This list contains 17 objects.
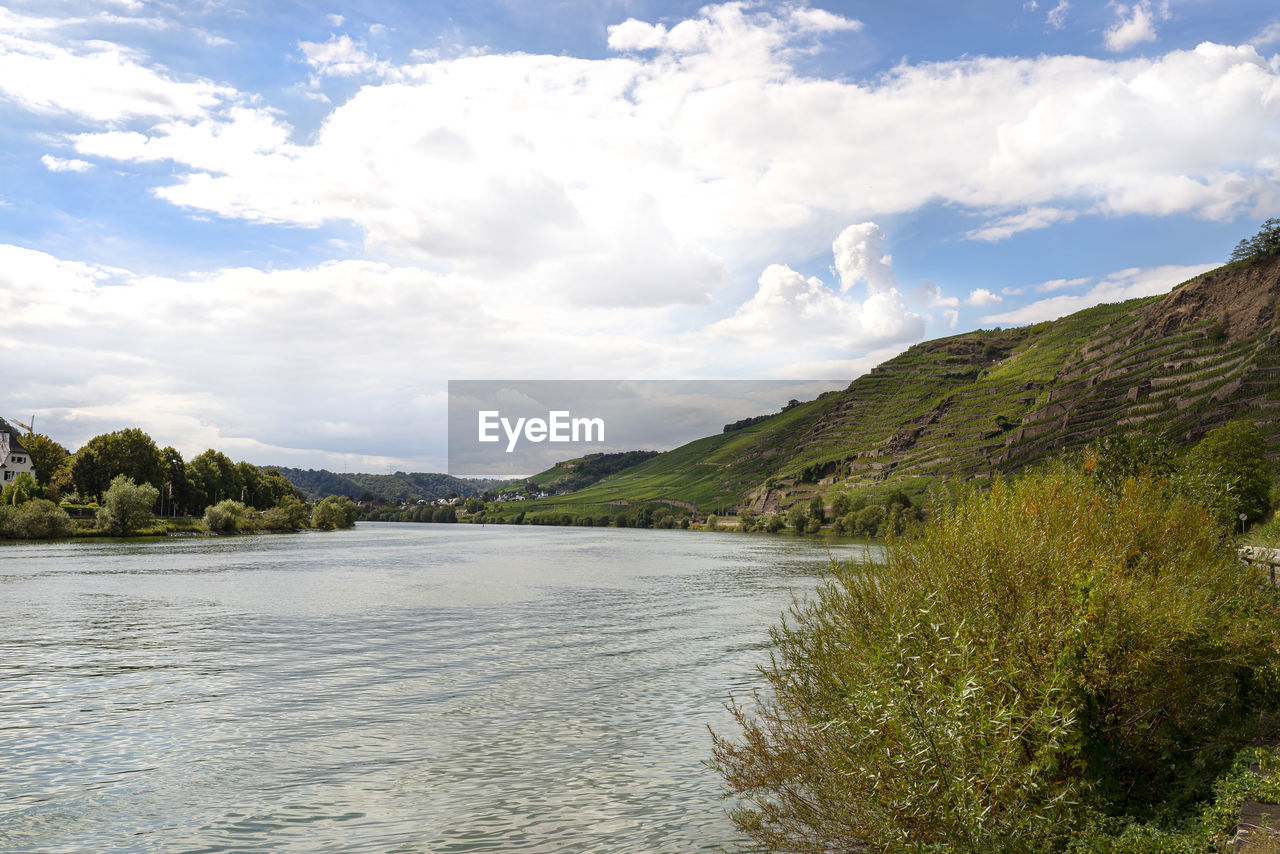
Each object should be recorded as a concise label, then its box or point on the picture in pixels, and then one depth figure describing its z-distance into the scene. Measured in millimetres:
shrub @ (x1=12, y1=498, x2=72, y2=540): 99125
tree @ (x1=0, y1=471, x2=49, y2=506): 106750
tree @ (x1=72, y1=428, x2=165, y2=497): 125750
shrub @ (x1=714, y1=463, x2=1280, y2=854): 8578
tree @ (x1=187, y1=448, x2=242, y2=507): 153850
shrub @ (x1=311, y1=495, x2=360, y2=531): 185875
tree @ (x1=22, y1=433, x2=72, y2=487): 155000
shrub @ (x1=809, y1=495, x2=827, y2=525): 186250
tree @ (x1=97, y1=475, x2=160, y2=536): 108188
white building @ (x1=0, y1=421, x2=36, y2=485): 147000
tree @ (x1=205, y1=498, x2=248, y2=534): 133250
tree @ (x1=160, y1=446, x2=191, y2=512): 144125
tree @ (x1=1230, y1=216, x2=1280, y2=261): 155875
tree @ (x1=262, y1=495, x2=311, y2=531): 157125
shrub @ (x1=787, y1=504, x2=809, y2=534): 186125
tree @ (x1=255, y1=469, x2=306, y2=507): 193538
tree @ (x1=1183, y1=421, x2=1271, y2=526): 66625
